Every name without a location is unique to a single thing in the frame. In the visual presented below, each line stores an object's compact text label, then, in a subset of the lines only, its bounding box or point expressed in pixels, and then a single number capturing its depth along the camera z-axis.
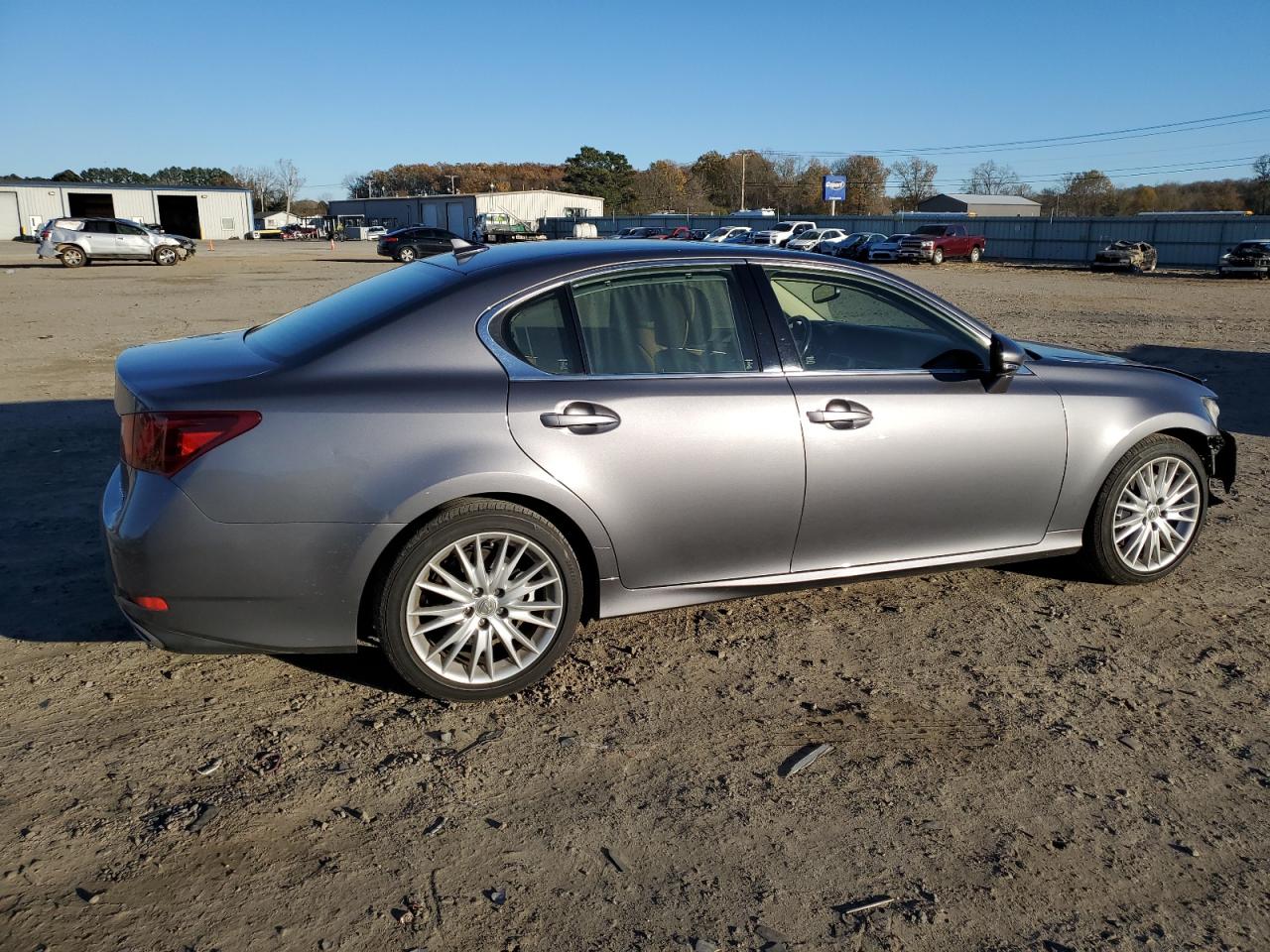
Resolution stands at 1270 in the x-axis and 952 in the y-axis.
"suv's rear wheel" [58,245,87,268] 35.97
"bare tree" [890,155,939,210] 112.62
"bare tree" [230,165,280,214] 154.12
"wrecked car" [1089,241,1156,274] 42.59
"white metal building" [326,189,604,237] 86.64
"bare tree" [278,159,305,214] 154.25
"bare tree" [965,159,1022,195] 116.81
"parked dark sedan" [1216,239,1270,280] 37.78
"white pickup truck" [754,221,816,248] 52.31
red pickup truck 45.31
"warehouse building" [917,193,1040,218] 98.75
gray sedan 3.51
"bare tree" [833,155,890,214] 115.38
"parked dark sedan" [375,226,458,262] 42.09
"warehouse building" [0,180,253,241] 71.62
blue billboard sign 93.50
